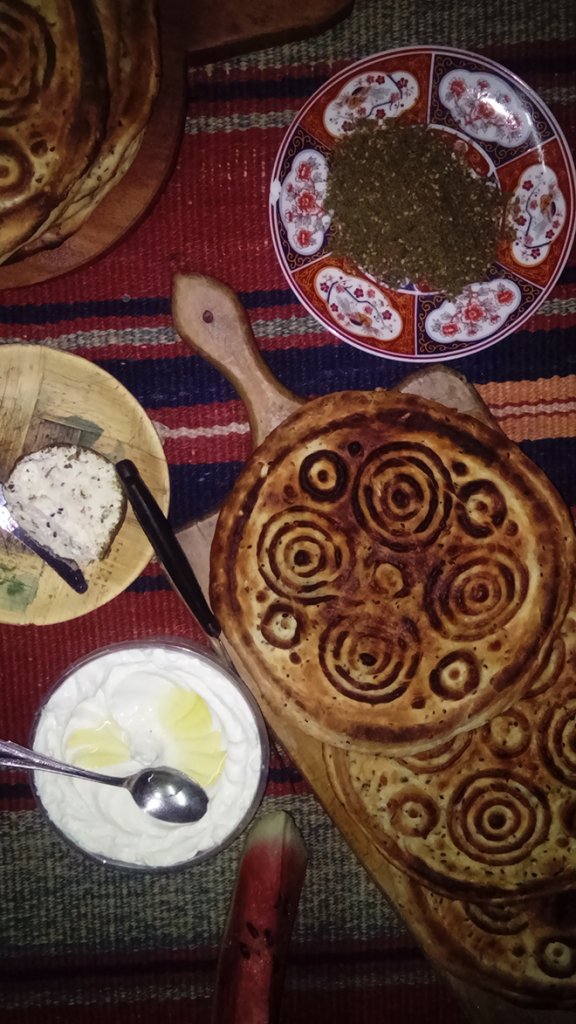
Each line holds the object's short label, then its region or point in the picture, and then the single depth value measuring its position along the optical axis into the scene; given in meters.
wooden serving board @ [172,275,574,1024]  1.42
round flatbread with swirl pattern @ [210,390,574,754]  1.37
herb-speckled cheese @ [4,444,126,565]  1.40
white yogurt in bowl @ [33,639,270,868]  1.37
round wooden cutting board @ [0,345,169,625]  1.41
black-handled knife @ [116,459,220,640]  1.37
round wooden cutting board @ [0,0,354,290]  1.36
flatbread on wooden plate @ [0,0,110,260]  1.19
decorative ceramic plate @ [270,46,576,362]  1.42
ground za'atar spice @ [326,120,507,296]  1.38
